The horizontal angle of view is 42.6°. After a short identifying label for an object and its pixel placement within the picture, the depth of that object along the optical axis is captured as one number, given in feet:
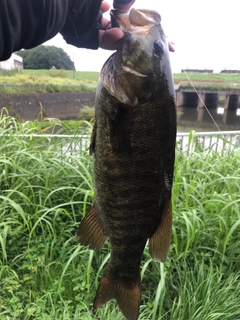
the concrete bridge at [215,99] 74.23
